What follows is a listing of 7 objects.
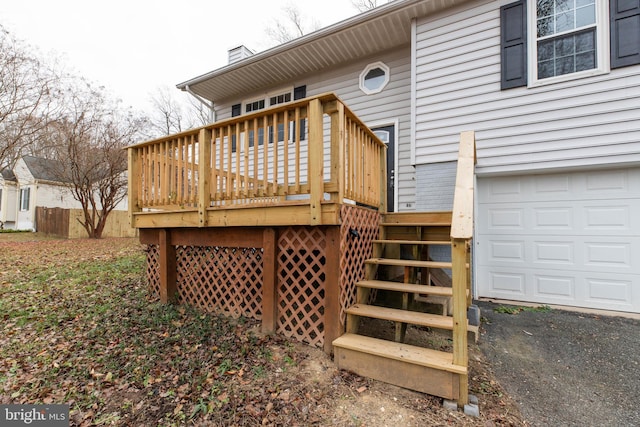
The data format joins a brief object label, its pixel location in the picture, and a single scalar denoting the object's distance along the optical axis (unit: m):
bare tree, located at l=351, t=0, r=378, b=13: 11.34
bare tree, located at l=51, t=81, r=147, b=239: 10.55
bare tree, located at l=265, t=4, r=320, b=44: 13.62
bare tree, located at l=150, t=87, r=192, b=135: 18.73
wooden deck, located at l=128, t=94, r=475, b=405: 2.25
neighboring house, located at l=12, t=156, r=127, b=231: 15.88
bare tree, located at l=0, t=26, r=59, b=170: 8.97
